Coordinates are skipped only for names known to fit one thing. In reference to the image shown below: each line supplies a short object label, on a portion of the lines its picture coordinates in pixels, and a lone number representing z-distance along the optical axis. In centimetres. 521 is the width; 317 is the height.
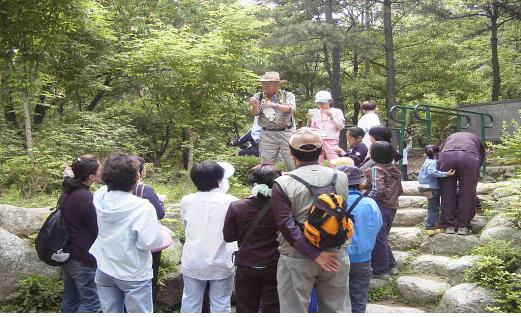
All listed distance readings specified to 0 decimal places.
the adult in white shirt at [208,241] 375
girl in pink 690
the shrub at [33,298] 515
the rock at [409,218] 662
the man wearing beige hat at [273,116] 639
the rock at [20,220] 597
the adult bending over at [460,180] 558
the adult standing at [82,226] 386
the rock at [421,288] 497
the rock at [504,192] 547
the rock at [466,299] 425
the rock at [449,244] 560
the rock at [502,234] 510
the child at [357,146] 599
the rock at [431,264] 536
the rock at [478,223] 593
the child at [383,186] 507
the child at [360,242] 388
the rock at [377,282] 530
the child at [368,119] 684
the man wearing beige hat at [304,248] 298
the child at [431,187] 597
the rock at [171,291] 540
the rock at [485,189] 714
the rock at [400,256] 571
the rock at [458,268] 488
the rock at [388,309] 479
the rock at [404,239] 608
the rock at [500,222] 539
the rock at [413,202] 700
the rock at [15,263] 526
